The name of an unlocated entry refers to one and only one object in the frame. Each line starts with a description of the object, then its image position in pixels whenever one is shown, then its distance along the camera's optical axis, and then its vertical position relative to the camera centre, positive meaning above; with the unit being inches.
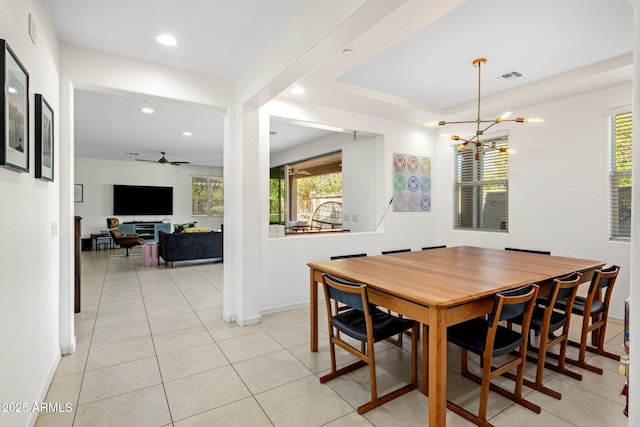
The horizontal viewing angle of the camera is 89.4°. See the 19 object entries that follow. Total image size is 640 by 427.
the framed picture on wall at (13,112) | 54.9 +19.0
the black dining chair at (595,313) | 97.3 -32.2
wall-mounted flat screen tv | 381.4 +15.0
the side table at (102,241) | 362.3 -33.3
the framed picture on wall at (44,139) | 78.7 +19.5
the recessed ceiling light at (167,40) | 107.2 +58.2
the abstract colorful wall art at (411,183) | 195.9 +18.1
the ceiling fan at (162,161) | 315.5 +54.1
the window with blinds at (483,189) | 185.2 +14.0
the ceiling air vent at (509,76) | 138.4 +59.3
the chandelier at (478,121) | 121.8 +35.8
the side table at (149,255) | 275.4 -36.6
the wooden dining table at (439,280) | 67.6 -18.4
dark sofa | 264.4 -28.5
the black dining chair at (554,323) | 85.9 -31.8
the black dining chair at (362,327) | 81.1 -31.5
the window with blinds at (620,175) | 140.0 +16.2
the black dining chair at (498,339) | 72.9 -31.6
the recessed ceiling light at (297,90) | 142.9 +55.1
